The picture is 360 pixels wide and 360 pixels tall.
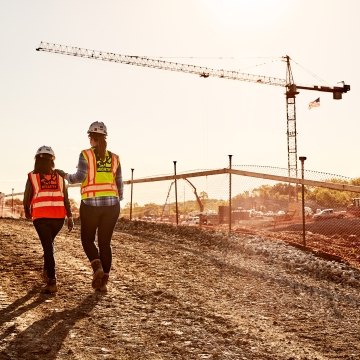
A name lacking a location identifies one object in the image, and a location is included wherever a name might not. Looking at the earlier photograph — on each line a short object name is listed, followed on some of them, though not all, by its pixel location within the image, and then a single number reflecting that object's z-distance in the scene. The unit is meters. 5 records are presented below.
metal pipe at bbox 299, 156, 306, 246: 11.30
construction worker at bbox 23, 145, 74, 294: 6.46
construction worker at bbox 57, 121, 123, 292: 6.41
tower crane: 83.68
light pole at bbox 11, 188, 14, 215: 27.12
